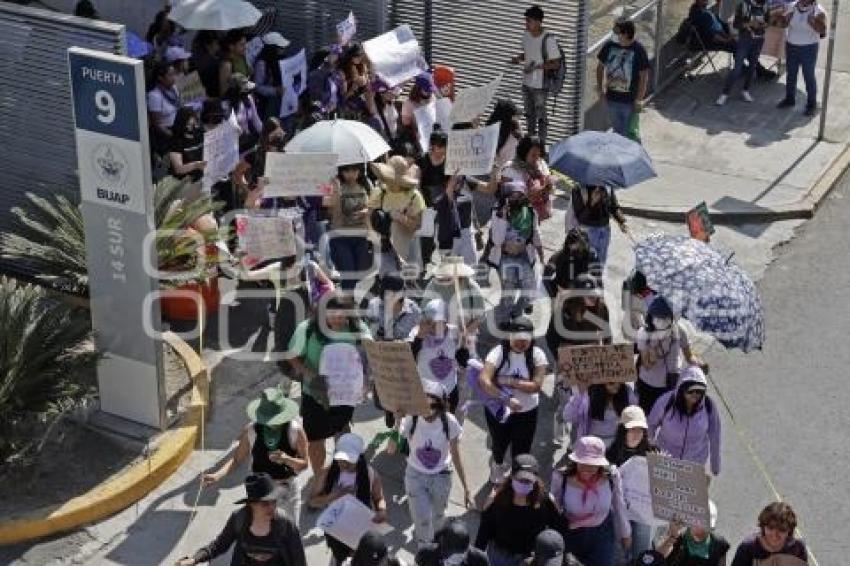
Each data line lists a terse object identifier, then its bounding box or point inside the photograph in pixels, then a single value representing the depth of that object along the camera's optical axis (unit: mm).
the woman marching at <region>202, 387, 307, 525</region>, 9984
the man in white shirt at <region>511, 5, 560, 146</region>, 16016
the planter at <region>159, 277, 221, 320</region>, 13023
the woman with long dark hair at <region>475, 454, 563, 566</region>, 9352
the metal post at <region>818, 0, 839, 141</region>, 16828
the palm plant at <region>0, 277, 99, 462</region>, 10938
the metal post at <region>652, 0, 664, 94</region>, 17984
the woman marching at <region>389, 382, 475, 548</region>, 10172
